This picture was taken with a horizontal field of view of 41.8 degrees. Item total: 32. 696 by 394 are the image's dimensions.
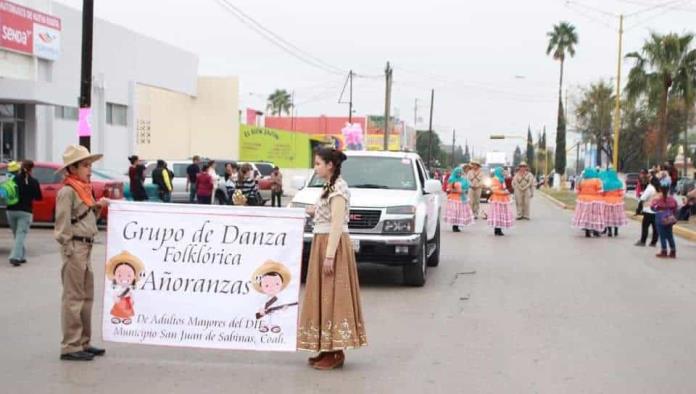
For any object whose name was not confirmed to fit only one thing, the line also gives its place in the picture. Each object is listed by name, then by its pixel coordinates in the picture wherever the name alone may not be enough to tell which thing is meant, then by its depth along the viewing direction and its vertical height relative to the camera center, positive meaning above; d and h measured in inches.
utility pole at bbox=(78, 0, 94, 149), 732.7 +67.3
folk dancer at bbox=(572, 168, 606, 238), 870.4 -43.8
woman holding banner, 284.8 -41.9
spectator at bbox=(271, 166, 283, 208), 1213.2 -45.3
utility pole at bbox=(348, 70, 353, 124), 2598.4 +178.2
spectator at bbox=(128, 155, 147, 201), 868.6 -29.9
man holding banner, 294.4 -32.8
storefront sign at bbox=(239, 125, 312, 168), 1884.1 +10.6
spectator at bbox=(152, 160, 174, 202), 914.7 -31.3
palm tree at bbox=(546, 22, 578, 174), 3112.7 +398.8
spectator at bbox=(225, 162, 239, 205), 985.5 -34.5
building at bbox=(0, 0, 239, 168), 1116.5 +81.8
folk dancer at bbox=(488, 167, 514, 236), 869.8 -48.2
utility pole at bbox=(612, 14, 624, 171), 1612.9 +133.8
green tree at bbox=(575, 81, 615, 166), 2992.1 +152.0
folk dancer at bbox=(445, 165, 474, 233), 906.7 -50.5
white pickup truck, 467.5 -27.8
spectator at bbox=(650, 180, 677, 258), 682.8 -42.3
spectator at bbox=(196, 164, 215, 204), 902.4 -37.5
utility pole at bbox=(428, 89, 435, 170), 3401.6 +138.5
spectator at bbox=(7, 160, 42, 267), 549.3 -38.5
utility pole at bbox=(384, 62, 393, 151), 2073.1 +120.4
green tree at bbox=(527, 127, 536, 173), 5426.2 +27.9
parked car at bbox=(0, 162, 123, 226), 781.9 -36.0
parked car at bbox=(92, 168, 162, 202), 853.8 -32.3
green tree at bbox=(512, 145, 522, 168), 7377.5 +13.9
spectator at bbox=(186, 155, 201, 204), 1017.5 -29.0
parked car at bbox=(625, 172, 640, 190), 2822.8 -67.7
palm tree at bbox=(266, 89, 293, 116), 5142.7 +273.4
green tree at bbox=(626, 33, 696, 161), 1627.7 +162.4
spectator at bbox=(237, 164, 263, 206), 939.3 -36.2
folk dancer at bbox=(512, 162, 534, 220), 1149.1 -39.3
